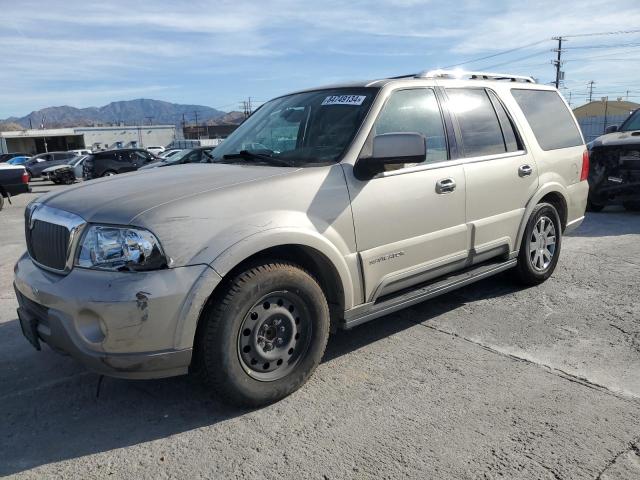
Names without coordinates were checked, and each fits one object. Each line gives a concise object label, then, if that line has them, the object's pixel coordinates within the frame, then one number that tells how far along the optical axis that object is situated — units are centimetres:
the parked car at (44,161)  2969
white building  7619
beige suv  271
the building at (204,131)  10256
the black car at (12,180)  1467
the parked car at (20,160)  3300
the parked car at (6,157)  4025
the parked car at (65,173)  2614
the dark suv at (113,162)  2227
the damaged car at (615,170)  877
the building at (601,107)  7719
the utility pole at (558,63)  5484
